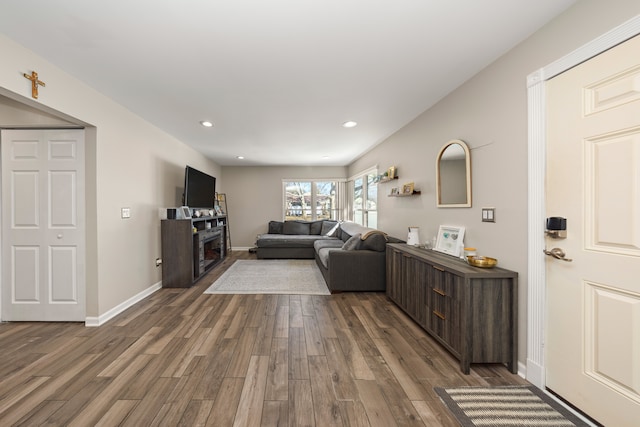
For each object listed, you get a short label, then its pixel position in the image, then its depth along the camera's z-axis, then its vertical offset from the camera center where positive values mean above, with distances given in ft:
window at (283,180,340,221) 24.08 +1.22
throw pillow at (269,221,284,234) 22.77 -1.40
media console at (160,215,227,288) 12.71 -2.06
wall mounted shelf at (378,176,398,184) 12.96 +1.80
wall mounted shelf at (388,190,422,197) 10.79 +0.83
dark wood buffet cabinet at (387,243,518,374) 5.97 -2.49
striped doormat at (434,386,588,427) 4.63 -3.87
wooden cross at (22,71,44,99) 6.35 +3.36
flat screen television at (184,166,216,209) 13.79 +1.46
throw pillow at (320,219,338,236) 22.08 -1.21
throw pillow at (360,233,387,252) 11.92 -1.42
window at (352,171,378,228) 16.87 +0.99
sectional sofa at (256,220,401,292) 11.75 -2.42
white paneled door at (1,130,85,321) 8.61 +0.04
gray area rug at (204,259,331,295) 12.00 -3.67
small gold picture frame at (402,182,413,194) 11.02 +1.08
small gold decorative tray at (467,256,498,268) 6.37 -1.27
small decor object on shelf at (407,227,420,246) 10.42 -1.03
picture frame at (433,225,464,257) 7.94 -0.92
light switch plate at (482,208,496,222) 6.75 -0.07
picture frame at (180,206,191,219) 13.32 +0.05
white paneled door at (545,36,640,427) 4.12 -0.46
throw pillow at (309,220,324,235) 22.89 -1.33
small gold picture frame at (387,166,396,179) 12.98 +2.08
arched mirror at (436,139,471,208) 7.72 +1.23
